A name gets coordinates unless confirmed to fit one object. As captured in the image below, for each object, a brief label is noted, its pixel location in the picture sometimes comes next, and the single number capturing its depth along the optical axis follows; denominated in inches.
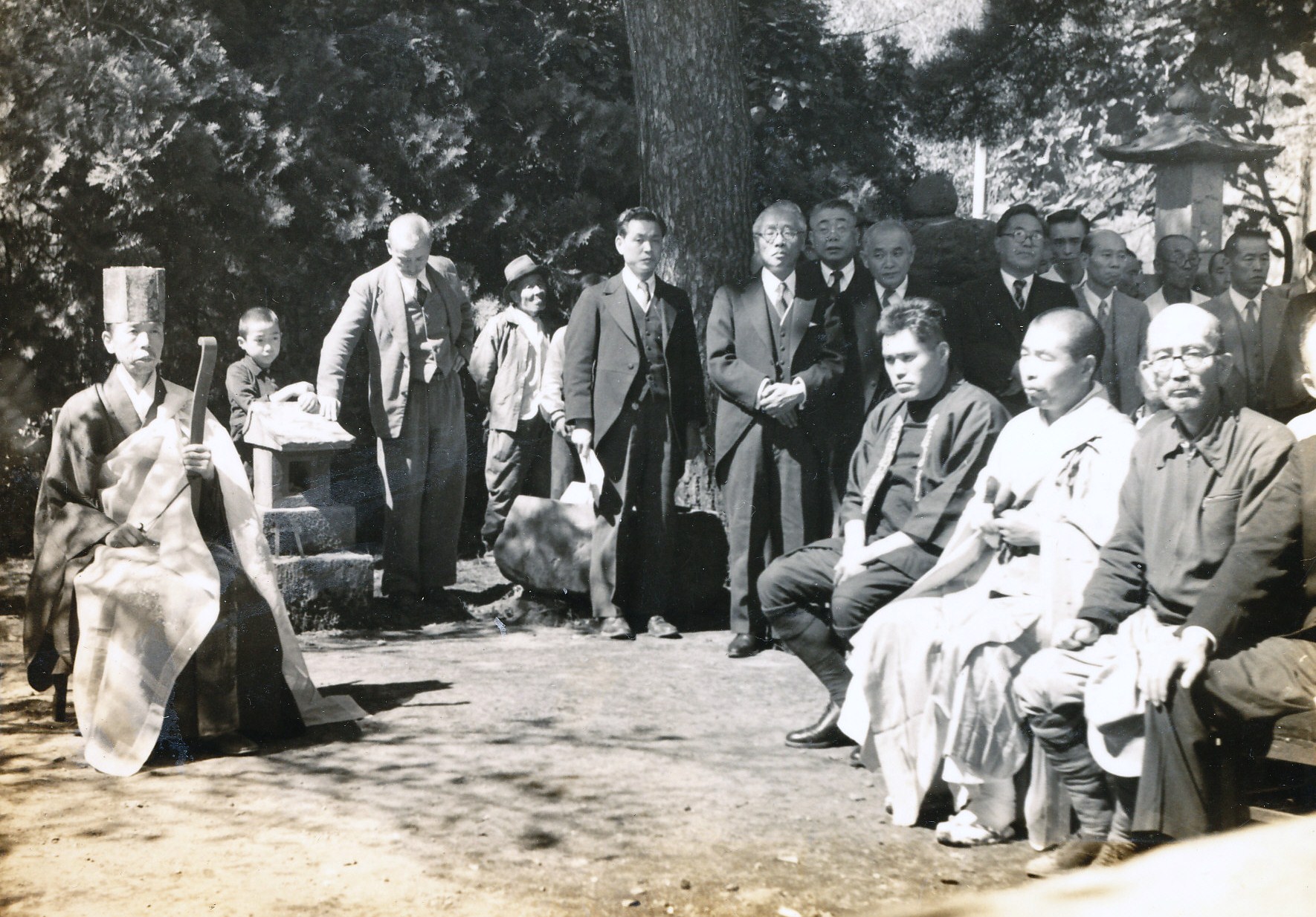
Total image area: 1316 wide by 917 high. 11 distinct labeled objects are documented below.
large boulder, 218.1
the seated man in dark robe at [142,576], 142.2
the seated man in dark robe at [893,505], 144.4
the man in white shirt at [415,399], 211.5
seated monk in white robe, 124.3
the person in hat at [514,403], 244.8
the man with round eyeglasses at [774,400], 198.1
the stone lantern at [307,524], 199.2
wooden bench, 111.2
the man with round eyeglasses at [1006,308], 168.2
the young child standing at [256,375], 176.2
